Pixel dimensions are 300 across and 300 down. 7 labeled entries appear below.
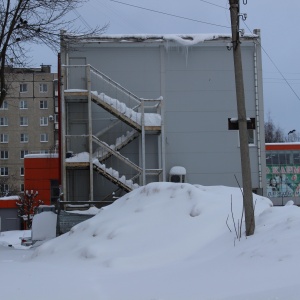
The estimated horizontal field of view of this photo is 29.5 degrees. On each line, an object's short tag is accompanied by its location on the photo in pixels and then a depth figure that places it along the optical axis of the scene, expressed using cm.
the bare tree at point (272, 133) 9125
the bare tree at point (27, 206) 4616
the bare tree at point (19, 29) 1647
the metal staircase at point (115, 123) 2094
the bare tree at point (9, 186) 7078
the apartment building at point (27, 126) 8012
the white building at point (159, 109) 2175
